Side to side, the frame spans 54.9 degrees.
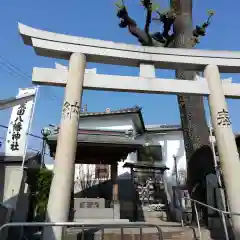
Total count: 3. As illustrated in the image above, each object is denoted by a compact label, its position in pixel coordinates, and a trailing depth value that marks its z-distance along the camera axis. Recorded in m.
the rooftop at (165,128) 17.42
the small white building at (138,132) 16.08
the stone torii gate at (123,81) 5.50
